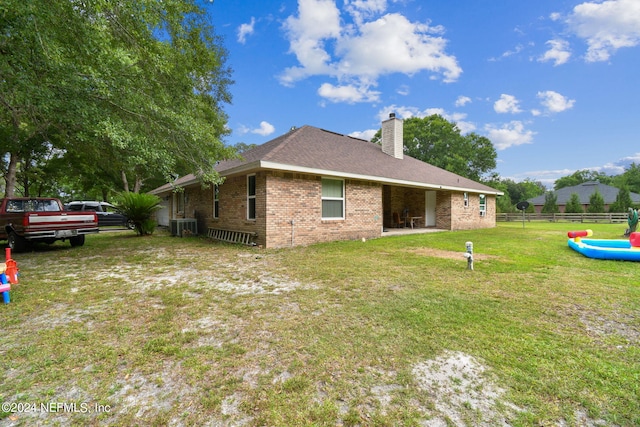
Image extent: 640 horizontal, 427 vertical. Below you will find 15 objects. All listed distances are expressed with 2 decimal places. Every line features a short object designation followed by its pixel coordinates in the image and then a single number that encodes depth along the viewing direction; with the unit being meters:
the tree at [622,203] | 25.38
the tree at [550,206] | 29.73
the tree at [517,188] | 40.34
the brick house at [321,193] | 8.63
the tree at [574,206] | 27.12
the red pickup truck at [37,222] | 7.71
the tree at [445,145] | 36.91
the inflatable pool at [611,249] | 6.29
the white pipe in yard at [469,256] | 5.48
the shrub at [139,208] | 11.80
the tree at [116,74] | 5.22
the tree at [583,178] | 59.96
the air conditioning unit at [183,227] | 12.38
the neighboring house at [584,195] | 36.16
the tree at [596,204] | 26.21
